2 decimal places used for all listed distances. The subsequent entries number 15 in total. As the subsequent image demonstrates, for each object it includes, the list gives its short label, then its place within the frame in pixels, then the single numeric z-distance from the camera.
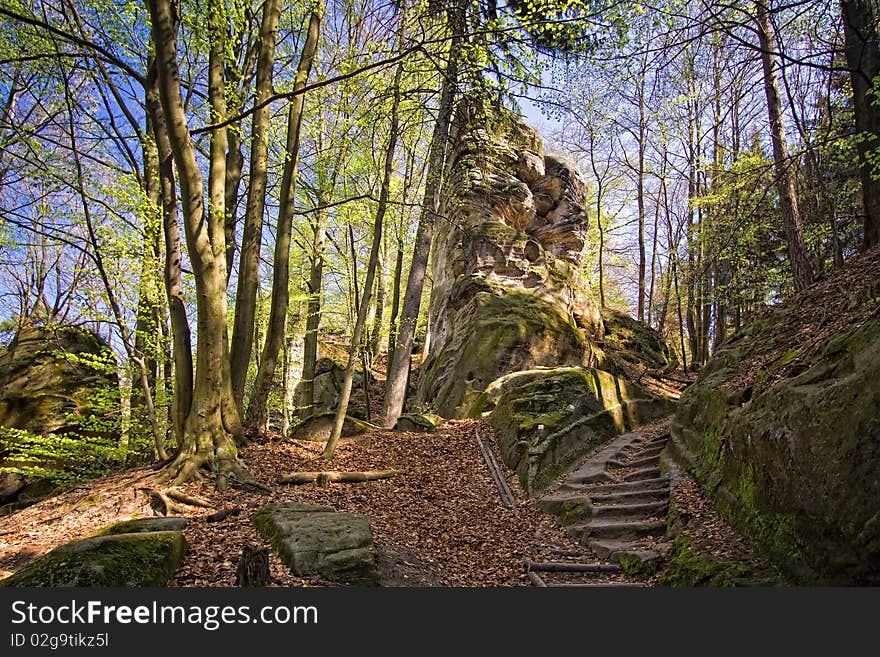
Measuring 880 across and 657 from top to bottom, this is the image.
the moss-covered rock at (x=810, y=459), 3.12
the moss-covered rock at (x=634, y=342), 19.02
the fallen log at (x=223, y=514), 5.55
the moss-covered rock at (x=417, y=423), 11.04
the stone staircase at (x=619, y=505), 5.33
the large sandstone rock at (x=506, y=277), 13.16
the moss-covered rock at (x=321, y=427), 10.84
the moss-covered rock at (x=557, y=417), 8.59
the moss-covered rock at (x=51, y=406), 9.36
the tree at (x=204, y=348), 6.61
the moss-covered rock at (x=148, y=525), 4.71
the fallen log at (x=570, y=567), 5.14
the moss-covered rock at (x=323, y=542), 4.03
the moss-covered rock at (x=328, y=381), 19.95
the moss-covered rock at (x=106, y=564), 3.25
